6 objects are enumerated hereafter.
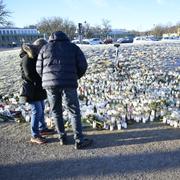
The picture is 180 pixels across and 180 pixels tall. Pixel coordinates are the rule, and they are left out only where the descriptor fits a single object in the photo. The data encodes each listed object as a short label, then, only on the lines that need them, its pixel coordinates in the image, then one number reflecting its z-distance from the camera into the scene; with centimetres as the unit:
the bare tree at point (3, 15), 3669
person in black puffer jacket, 346
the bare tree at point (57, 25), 4873
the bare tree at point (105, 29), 6293
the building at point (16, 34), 6773
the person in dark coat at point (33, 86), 375
